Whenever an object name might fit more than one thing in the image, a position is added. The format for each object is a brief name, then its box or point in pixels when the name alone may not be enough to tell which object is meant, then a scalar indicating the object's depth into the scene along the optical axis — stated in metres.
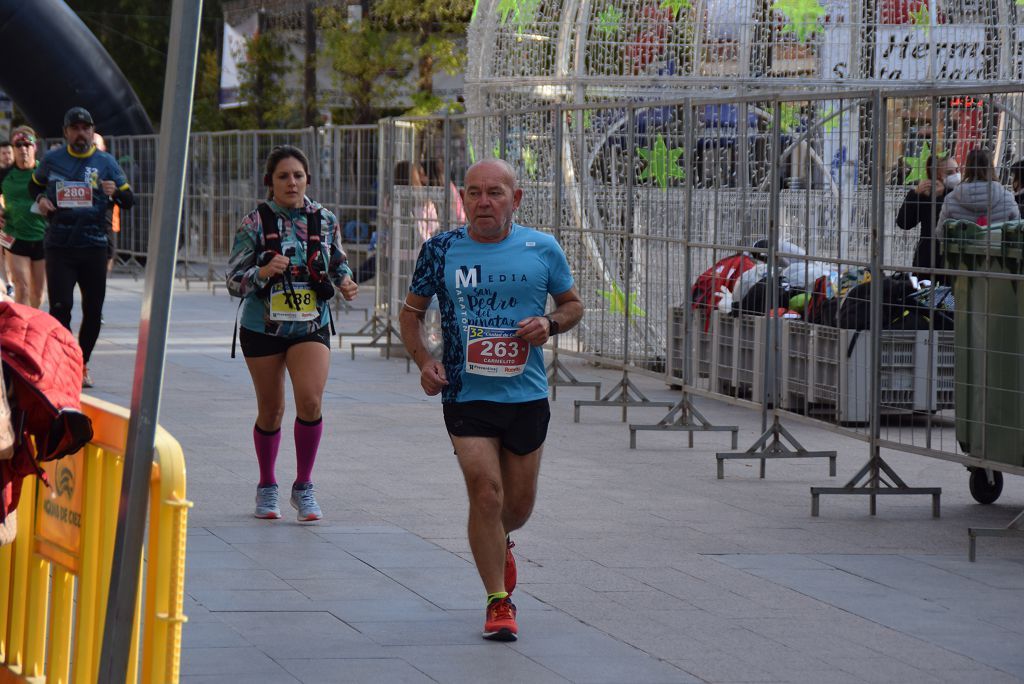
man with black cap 24.47
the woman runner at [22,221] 28.49
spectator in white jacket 15.31
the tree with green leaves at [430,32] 59.59
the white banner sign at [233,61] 71.51
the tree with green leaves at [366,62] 62.26
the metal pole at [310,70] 63.39
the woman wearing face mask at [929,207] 15.82
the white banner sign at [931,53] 27.98
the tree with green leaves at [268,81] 70.94
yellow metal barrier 7.62
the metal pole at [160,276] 6.68
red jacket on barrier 7.89
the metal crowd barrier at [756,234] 16.37
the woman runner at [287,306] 15.41
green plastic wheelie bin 15.19
